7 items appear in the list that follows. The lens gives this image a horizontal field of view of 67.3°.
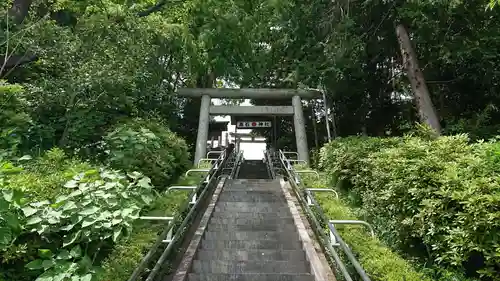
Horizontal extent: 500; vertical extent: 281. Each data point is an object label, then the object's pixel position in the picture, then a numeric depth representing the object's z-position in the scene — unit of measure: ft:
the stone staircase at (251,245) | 14.30
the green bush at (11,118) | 18.22
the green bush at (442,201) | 11.66
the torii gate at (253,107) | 47.11
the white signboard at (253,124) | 61.98
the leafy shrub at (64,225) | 9.33
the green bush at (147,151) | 20.42
